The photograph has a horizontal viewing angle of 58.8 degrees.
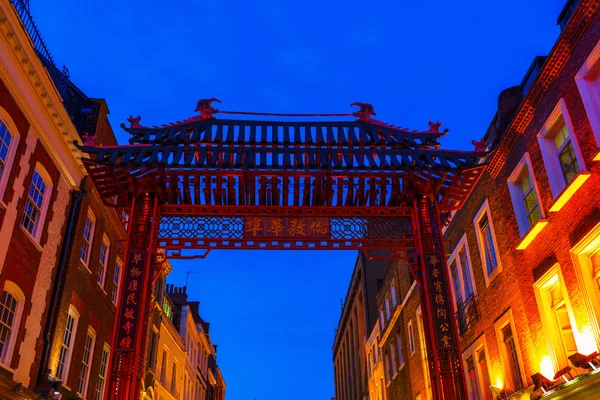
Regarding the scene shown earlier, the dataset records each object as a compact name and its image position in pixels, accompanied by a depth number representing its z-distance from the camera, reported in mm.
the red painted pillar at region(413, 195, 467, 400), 11000
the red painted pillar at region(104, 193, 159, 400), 10703
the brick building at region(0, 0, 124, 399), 12547
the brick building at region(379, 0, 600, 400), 11039
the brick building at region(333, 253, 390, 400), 42469
